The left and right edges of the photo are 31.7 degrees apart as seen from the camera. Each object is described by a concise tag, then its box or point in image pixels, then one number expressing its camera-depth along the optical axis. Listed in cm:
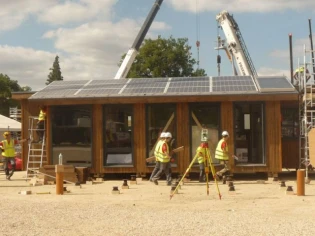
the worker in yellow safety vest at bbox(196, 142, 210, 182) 1639
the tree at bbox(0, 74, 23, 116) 7694
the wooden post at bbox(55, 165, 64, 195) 1434
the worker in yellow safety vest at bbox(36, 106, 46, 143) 1998
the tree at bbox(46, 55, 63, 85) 9294
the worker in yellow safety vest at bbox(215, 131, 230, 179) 1761
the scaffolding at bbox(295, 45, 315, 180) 1820
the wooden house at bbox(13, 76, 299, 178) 1838
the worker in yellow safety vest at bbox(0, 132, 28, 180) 2020
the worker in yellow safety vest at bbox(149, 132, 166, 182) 1735
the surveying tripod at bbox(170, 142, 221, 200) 1373
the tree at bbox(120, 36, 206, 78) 5925
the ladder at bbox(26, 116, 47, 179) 1994
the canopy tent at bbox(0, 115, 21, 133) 3424
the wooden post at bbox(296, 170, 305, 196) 1343
